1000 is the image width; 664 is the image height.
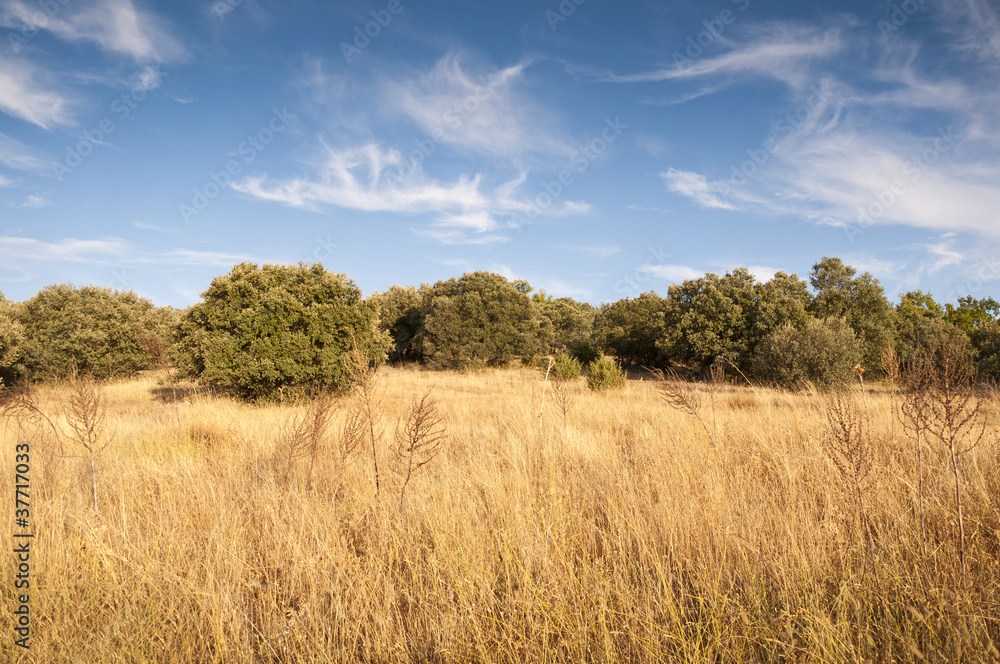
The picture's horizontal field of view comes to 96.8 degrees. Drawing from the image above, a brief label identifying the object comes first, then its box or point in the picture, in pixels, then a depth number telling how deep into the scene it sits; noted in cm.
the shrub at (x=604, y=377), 1439
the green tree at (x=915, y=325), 2492
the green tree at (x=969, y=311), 3151
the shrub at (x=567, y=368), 1734
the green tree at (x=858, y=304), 2400
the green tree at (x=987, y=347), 1875
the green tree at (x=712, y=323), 2691
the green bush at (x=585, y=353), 2684
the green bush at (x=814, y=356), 1903
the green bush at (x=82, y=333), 1938
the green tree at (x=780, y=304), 2516
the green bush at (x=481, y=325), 2962
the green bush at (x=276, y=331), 1186
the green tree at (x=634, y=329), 3288
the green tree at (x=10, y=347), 1665
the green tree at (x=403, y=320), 3631
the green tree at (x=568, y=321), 4181
